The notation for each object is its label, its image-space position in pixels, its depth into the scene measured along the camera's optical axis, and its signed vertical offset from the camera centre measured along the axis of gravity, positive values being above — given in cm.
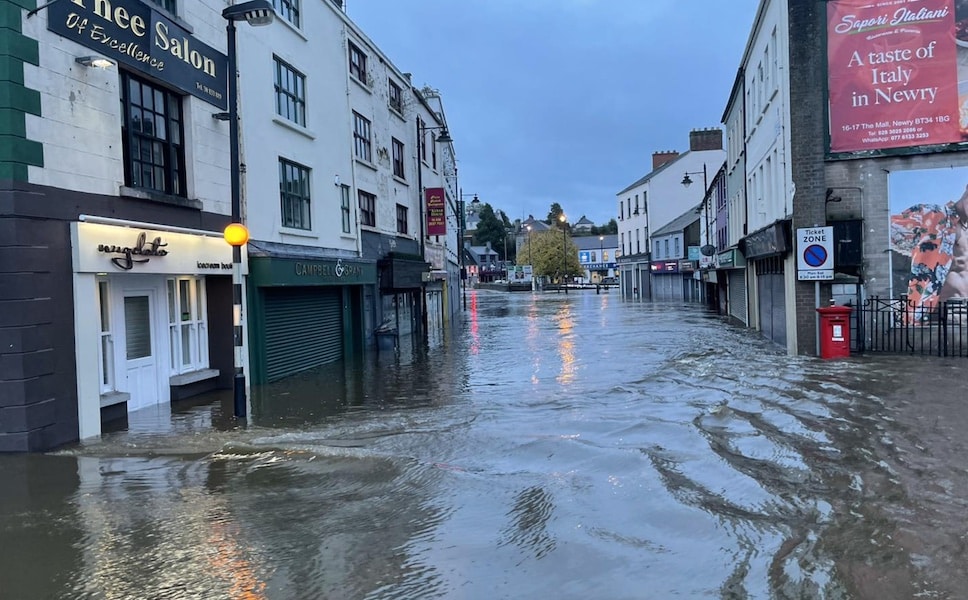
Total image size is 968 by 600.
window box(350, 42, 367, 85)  2144 +714
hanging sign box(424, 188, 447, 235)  2966 +327
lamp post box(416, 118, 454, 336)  2817 +307
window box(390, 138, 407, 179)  2597 +497
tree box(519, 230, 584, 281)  9619 +400
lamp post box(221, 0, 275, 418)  1031 +177
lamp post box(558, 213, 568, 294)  8788 +525
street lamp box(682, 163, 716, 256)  3770 +299
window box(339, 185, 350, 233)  1991 +254
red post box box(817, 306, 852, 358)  1527 -120
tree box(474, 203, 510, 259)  14838 +1184
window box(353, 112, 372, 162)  2145 +484
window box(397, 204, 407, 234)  2634 +274
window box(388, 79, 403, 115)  2575 +727
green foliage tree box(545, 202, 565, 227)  16356 +1755
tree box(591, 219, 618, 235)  15675 +1243
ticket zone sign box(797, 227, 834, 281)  1545 +50
